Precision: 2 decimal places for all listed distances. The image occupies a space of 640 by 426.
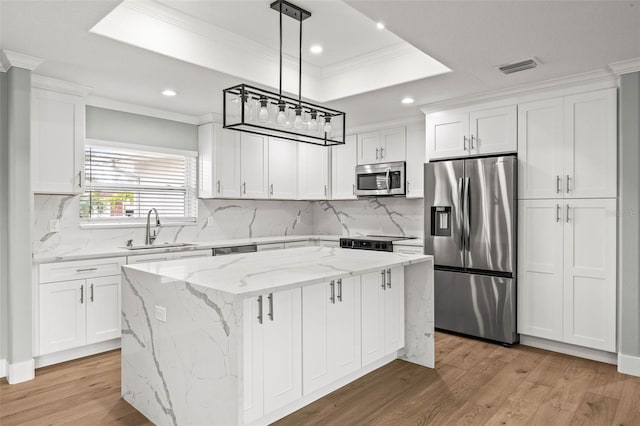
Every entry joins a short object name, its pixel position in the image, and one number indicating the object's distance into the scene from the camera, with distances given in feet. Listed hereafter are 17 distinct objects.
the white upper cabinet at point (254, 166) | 16.85
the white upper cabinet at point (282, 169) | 18.07
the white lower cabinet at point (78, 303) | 11.05
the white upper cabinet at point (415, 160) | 16.31
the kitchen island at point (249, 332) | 6.83
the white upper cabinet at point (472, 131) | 12.98
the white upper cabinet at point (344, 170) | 18.48
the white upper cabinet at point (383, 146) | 16.88
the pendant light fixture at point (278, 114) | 7.73
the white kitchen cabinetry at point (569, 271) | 11.23
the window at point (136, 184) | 14.01
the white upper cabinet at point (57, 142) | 11.39
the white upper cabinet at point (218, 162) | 15.87
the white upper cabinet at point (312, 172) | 19.16
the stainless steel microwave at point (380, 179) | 16.71
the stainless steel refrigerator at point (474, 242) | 12.64
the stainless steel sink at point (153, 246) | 13.52
